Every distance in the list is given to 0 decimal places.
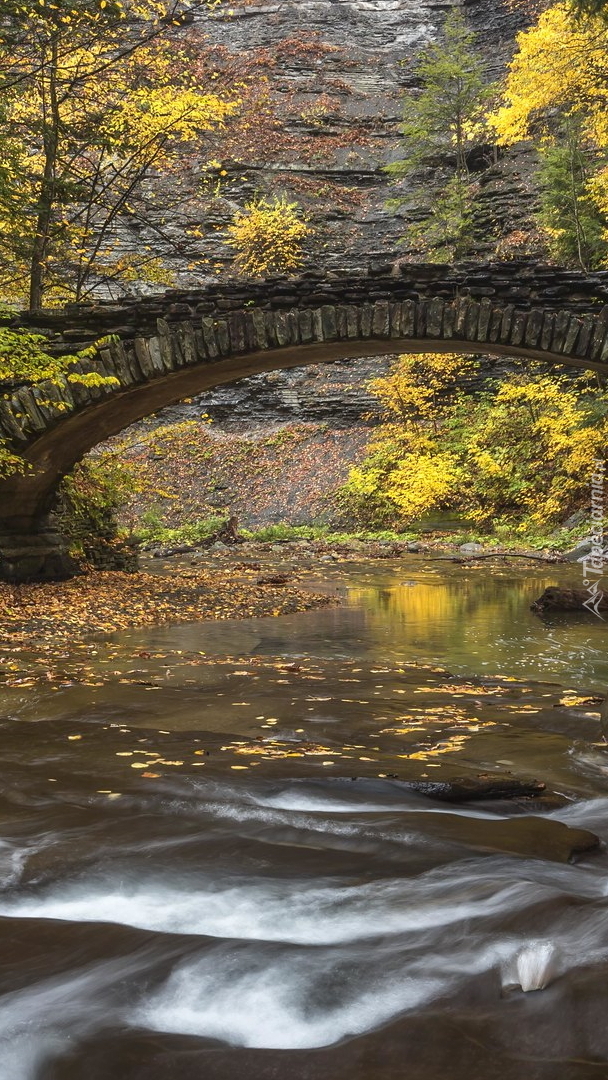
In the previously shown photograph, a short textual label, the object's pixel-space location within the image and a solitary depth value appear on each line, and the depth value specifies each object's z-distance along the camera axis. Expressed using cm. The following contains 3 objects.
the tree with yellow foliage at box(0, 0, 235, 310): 1276
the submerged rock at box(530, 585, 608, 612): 1164
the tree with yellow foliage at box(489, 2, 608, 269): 1761
